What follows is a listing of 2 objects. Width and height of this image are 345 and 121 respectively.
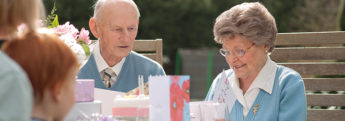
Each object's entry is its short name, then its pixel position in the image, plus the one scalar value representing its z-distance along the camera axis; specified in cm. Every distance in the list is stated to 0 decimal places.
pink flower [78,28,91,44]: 258
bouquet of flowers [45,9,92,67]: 231
